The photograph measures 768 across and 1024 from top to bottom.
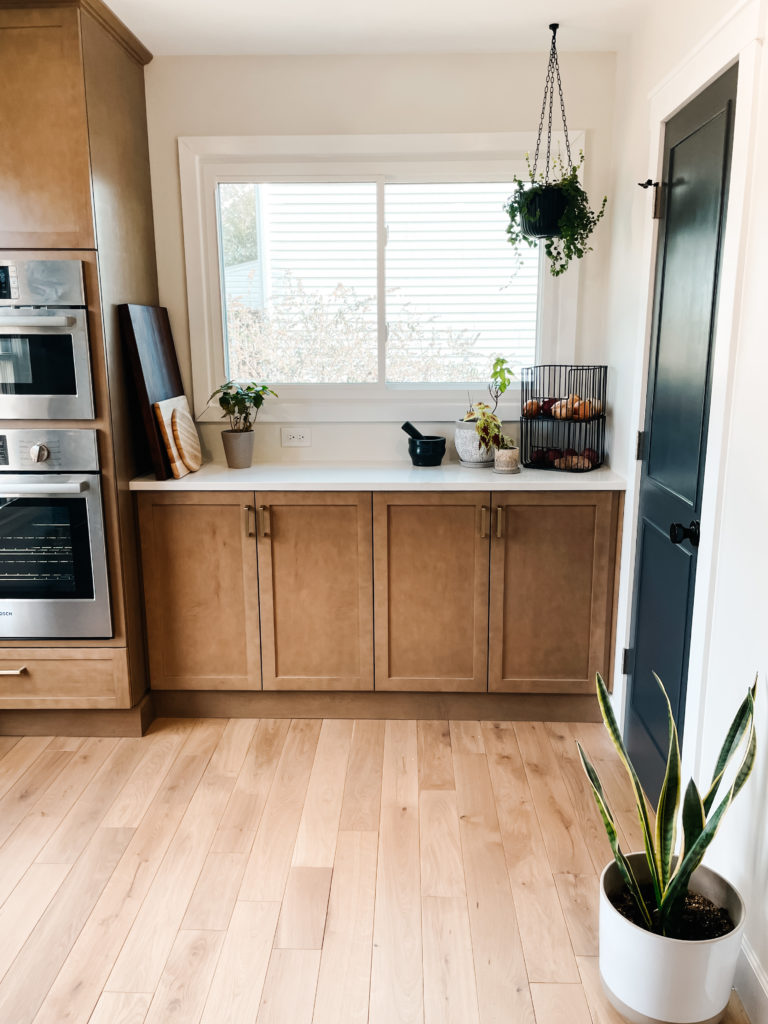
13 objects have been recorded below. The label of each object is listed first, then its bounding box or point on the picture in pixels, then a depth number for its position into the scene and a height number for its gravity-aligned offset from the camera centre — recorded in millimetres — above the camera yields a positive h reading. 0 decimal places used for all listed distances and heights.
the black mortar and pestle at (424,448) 3023 -393
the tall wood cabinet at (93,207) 2373 +451
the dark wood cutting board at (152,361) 2667 -51
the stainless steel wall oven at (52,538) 2594 -648
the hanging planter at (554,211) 2658 +460
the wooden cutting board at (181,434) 2793 -323
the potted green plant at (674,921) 1526 -1178
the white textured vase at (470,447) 2965 -383
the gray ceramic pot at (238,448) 2980 -387
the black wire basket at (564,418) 2893 -266
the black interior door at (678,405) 1939 -167
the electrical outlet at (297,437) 3178 -367
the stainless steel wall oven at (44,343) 2484 +13
